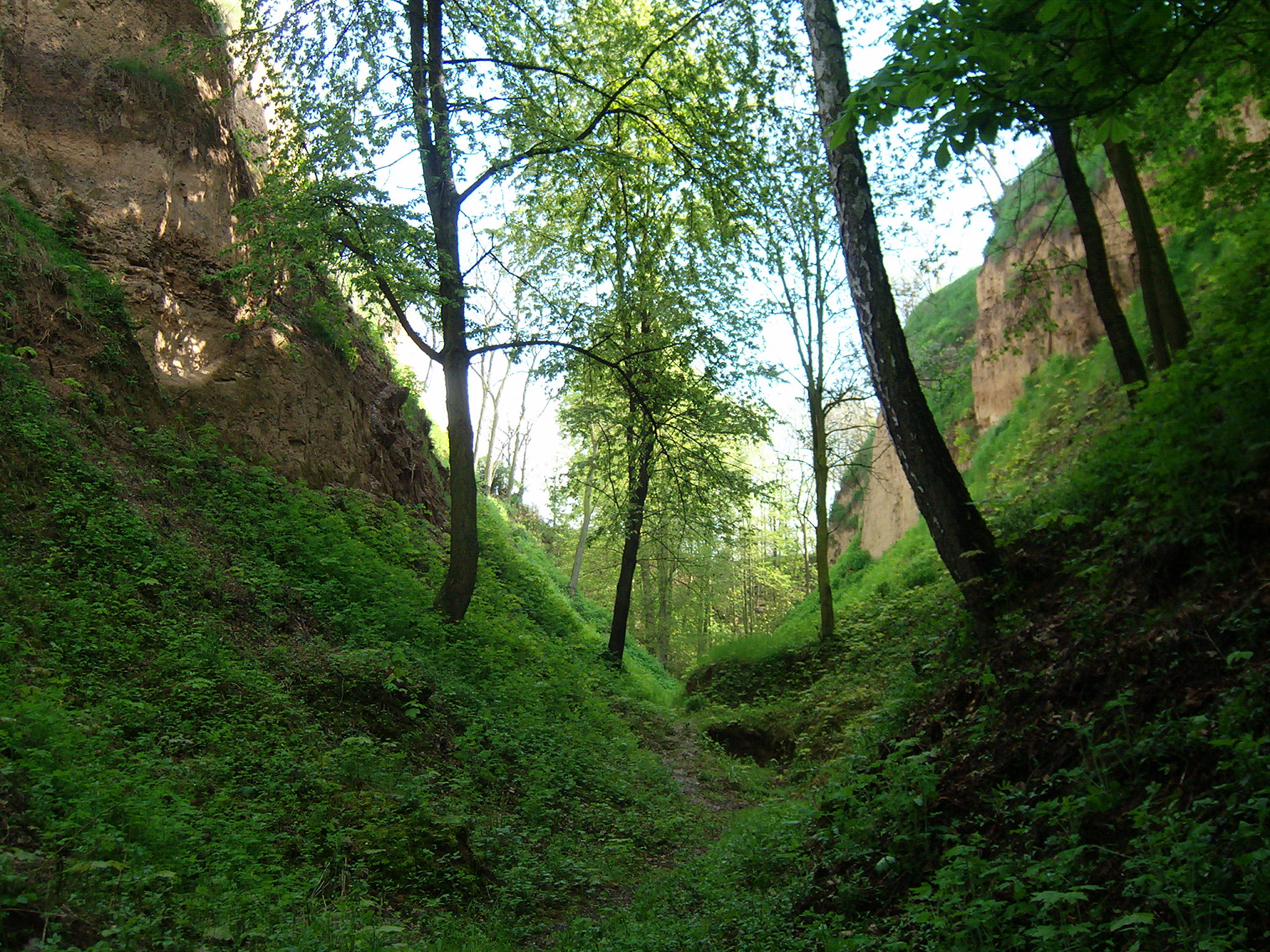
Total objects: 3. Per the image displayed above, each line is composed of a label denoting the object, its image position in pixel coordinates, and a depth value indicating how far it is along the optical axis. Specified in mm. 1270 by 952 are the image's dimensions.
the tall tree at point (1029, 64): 3818
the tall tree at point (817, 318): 15094
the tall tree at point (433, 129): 9453
